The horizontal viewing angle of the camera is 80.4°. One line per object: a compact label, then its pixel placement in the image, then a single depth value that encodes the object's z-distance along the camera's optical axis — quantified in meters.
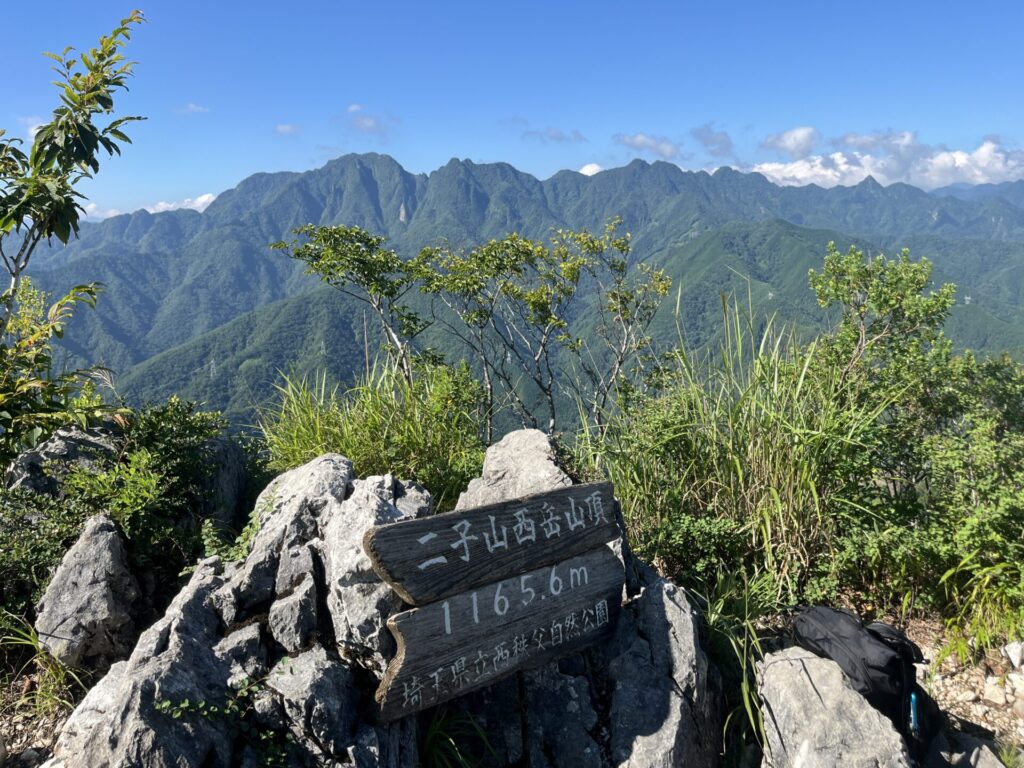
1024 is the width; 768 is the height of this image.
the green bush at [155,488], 3.89
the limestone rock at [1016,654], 3.77
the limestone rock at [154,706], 2.28
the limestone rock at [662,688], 3.05
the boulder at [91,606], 3.39
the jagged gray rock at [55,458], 4.21
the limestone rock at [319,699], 2.58
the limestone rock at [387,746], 2.60
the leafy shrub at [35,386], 3.14
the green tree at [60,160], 3.33
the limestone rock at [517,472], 4.07
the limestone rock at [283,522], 3.11
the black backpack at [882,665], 3.25
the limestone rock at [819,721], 2.97
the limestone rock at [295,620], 2.88
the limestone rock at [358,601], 2.80
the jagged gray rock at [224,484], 4.50
